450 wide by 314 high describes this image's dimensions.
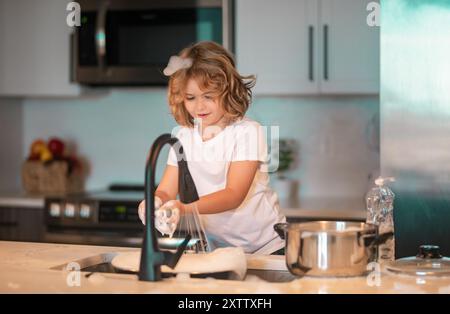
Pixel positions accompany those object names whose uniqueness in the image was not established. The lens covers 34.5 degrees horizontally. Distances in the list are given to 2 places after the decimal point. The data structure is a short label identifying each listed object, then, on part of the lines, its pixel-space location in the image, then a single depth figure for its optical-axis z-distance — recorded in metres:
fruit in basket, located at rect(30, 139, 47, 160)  3.78
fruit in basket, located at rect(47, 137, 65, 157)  3.81
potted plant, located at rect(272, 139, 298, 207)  3.46
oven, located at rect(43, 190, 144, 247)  3.29
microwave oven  3.41
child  2.14
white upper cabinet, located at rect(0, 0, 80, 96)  3.62
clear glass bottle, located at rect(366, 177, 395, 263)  1.79
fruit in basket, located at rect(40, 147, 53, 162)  3.75
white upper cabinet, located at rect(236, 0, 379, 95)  3.22
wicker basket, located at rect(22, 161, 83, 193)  3.72
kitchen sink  1.72
